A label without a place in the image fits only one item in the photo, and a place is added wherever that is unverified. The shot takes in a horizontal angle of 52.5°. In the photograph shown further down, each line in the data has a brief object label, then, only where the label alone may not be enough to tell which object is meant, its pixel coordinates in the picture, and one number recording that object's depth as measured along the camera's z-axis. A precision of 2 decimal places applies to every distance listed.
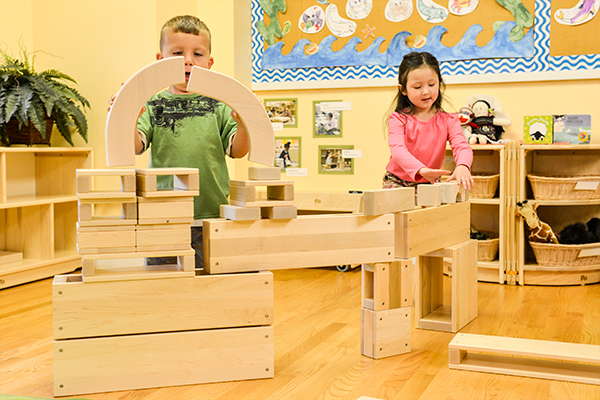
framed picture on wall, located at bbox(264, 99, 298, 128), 4.69
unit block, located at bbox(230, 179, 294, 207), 2.00
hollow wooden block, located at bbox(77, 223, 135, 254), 1.84
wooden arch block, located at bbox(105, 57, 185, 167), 1.86
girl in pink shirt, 2.73
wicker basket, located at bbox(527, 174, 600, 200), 3.71
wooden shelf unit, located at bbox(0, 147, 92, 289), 3.71
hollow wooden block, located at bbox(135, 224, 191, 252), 1.90
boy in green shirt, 2.19
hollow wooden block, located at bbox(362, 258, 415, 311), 2.27
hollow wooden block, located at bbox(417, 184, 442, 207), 2.49
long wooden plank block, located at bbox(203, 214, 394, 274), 2.00
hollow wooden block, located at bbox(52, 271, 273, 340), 1.86
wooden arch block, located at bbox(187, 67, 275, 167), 1.92
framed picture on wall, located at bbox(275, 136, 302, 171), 4.71
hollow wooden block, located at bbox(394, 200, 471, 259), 2.36
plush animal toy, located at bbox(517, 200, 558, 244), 3.68
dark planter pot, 3.90
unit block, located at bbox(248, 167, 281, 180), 2.01
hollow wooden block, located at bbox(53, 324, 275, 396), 1.88
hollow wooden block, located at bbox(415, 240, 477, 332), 2.68
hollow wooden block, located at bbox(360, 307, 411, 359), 2.28
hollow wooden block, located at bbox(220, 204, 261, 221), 1.99
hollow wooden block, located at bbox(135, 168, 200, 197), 1.89
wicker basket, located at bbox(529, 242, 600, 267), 3.70
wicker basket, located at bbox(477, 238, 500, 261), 3.86
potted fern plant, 3.80
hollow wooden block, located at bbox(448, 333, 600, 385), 2.07
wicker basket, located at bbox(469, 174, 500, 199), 3.86
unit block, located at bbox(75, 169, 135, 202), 1.83
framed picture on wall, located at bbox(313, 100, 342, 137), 4.58
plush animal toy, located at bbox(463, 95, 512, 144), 3.97
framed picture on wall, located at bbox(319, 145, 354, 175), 4.57
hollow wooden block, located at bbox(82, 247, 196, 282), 1.87
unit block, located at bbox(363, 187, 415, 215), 2.19
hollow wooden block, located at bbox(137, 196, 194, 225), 1.90
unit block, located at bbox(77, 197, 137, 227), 1.85
